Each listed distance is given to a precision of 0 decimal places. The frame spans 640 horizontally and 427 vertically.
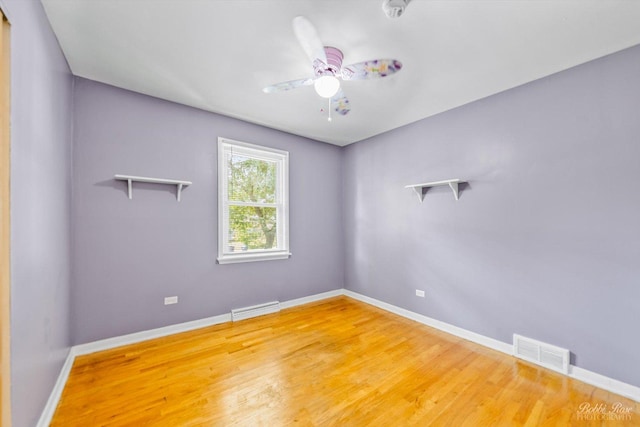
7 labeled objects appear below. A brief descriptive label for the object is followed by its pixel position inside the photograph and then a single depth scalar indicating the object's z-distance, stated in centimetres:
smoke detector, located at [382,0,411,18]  155
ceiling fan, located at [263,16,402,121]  162
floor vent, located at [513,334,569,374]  226
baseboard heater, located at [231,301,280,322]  337
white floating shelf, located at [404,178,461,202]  298
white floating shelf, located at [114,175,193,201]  263
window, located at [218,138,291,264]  341
